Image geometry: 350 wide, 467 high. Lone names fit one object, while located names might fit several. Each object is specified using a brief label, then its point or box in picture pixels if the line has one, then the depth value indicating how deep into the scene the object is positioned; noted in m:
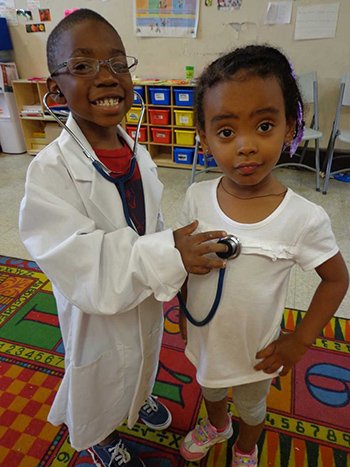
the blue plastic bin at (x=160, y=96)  3.09
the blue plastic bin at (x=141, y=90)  3.20
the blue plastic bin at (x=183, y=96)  3.00
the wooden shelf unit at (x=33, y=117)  3.66
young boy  0.61
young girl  0.61
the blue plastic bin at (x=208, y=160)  3.20
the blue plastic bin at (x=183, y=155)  3.29
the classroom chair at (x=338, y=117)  2.67
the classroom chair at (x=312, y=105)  2.67
